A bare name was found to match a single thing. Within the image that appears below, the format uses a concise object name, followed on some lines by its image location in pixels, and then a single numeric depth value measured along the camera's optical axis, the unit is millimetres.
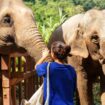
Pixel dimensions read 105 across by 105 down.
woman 5292
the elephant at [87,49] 7823
